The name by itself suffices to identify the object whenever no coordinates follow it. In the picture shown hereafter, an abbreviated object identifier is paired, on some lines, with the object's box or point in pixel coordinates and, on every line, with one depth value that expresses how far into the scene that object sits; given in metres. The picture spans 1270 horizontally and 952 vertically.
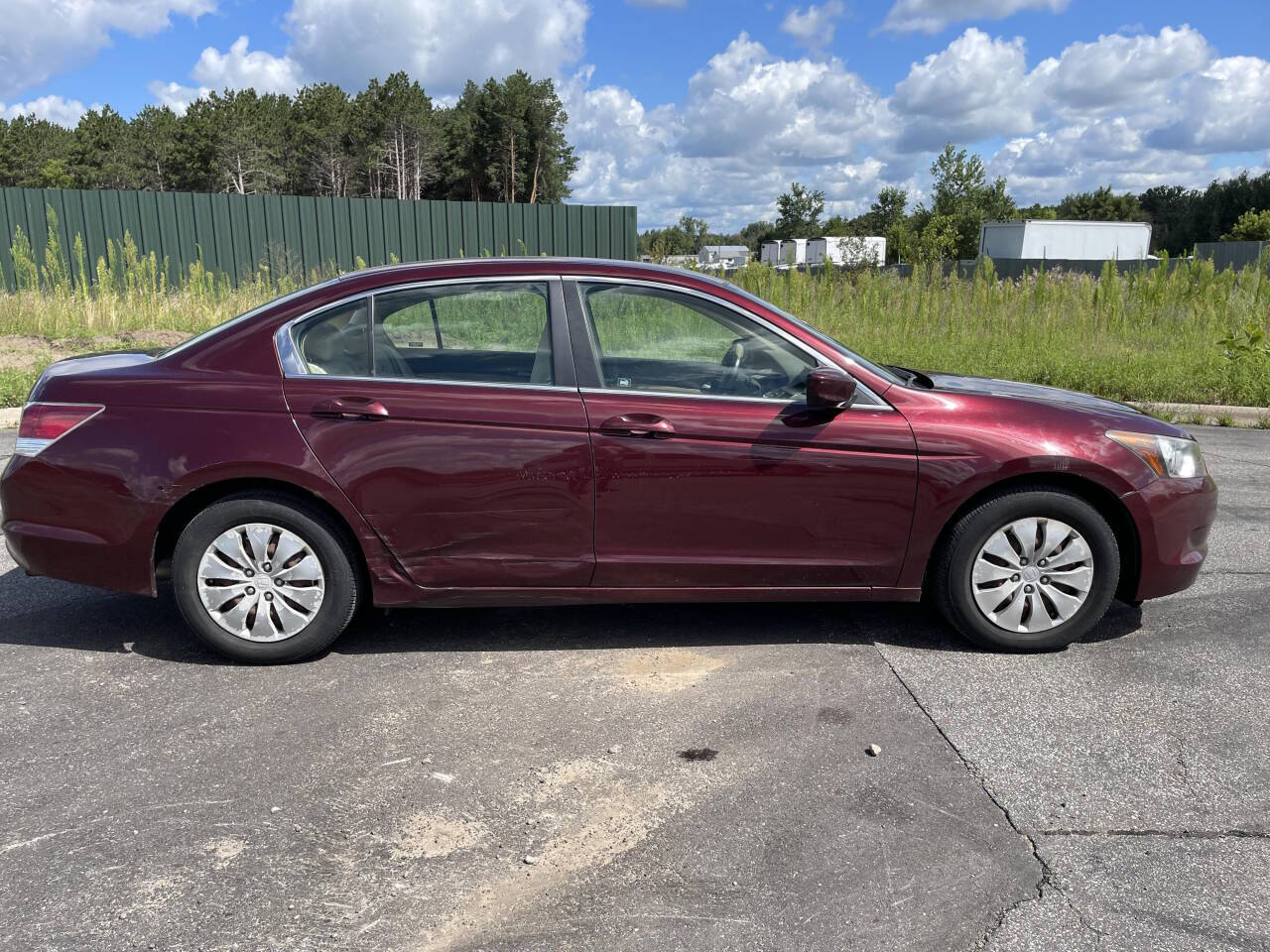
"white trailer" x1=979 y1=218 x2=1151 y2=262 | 47.31
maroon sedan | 4.09
